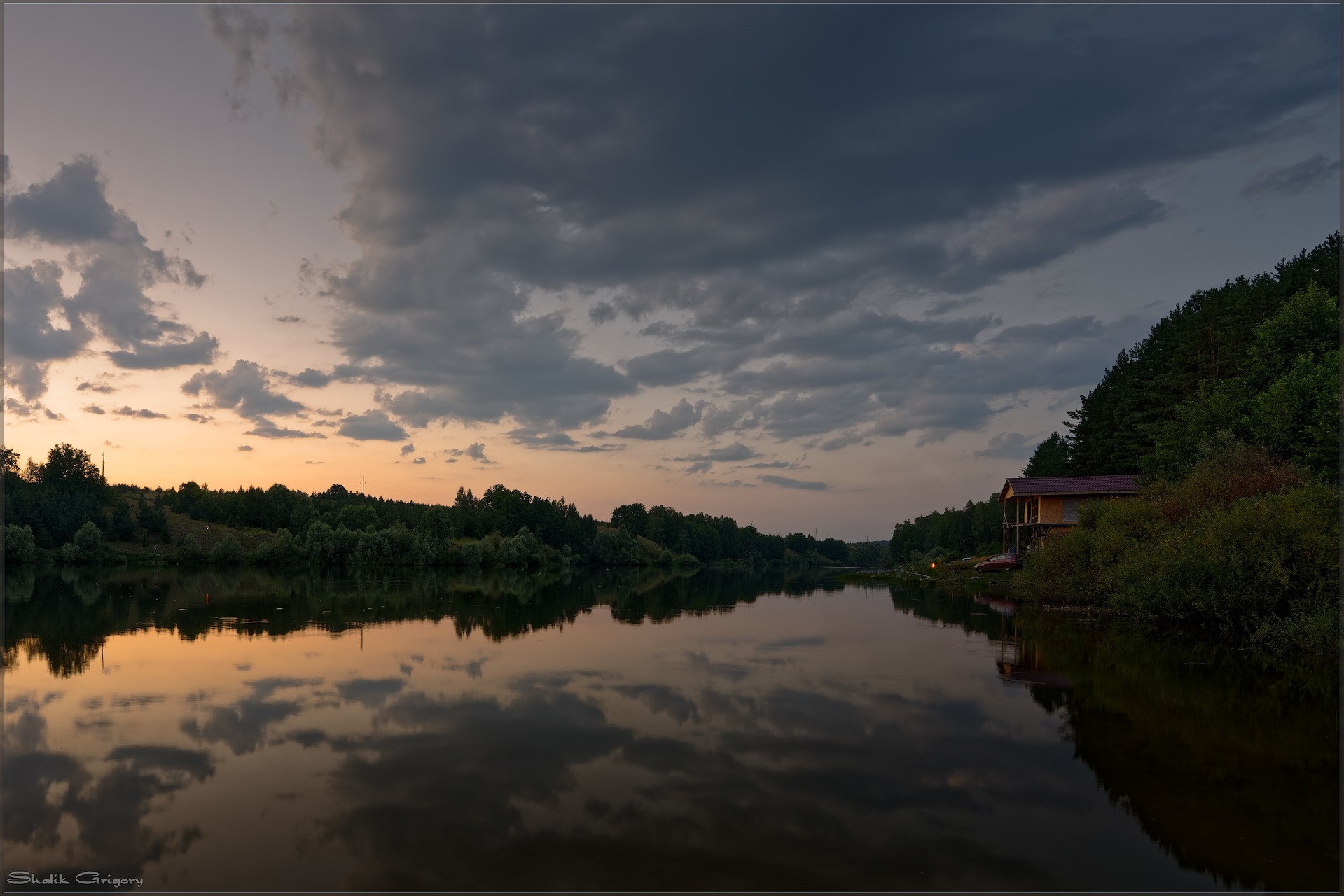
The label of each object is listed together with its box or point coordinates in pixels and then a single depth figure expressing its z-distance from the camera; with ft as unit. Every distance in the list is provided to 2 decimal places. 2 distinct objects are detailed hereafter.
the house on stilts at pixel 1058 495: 187.93
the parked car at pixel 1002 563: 203.92
